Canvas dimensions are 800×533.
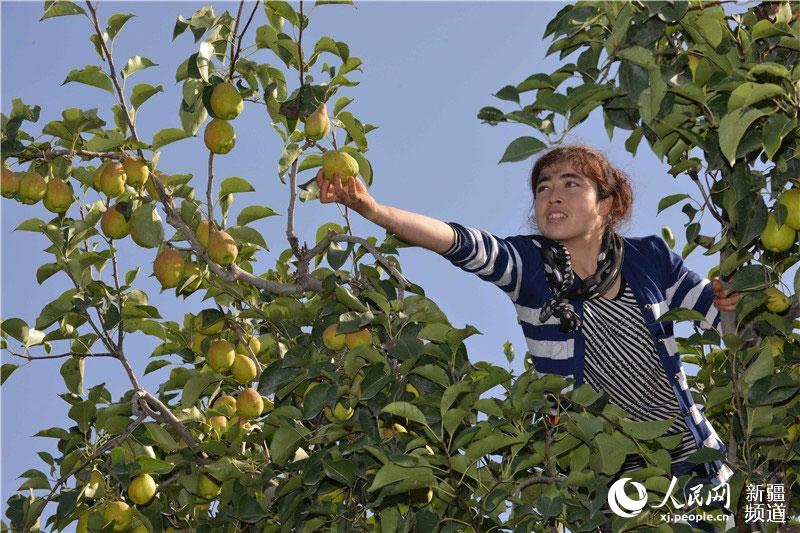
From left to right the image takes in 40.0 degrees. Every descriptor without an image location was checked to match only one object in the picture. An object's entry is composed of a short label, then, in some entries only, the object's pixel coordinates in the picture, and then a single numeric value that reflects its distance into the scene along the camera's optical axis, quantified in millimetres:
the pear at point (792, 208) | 2730
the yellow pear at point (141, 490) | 3078
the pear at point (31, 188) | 3207
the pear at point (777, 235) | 2771
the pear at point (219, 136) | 3119
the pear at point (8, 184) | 3244
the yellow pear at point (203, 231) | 3217
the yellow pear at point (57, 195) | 3268
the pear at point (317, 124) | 3107
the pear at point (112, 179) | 3174
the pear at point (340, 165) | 3018
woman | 3254
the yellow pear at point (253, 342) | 3531
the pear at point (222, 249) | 3113
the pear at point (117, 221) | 3281
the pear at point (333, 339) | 2949
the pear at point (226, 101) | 3072
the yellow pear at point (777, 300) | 2836
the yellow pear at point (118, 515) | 3062
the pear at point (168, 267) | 3223
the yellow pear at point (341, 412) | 2963
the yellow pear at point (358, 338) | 2945
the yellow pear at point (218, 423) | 3299
